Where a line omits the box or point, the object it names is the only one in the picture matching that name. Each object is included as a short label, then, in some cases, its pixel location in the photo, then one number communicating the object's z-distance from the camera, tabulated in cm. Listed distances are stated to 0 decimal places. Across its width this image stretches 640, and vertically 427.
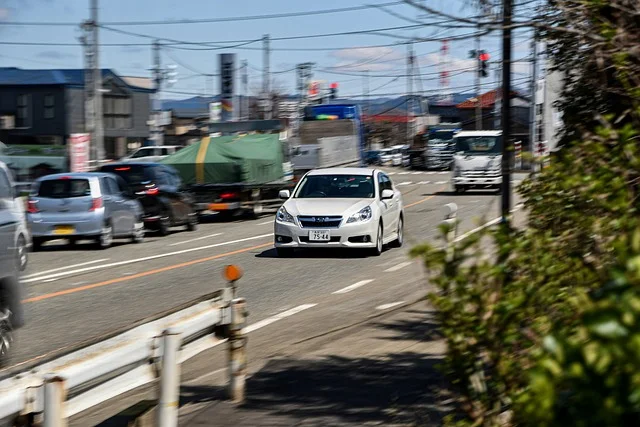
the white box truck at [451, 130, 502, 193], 4038
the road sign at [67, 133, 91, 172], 4003
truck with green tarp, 3078
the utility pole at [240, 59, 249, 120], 7862
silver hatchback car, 2167
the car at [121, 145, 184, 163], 6023
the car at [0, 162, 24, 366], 891
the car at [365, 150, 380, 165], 8928
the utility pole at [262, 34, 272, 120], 6738
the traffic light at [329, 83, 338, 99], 10406
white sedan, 1852
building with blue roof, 6831
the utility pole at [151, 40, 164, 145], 6194
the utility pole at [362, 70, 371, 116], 11469
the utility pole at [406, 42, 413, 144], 10941
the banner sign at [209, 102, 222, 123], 6560
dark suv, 2522
